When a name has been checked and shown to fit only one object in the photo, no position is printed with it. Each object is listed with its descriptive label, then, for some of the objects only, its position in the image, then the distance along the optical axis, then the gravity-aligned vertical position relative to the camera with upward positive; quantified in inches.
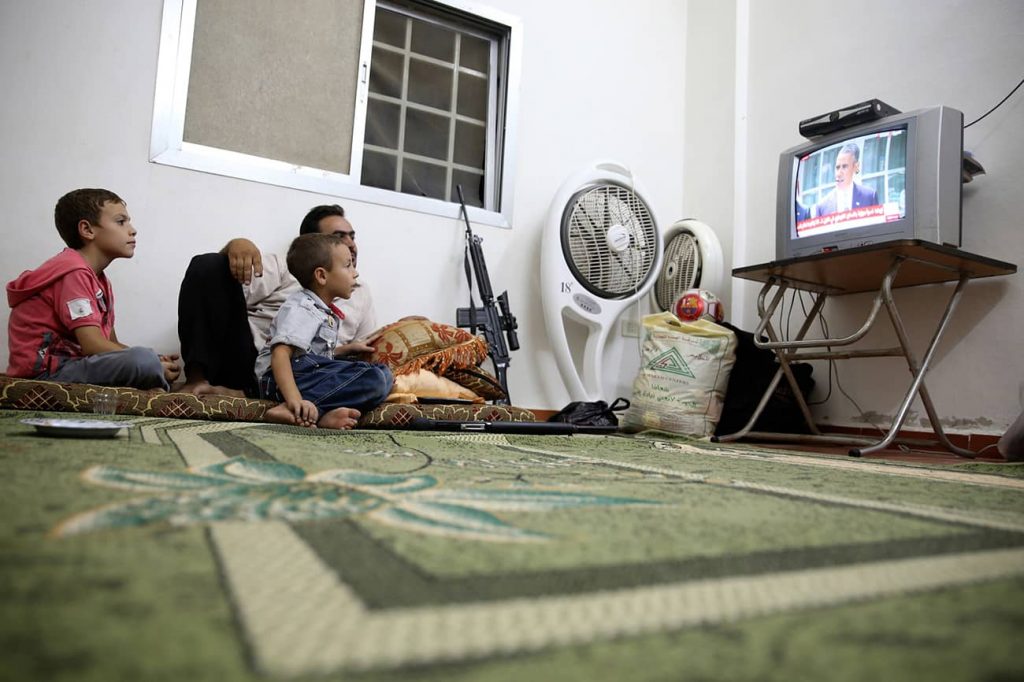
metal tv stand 72.2 +15.8
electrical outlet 120.0 +10.2
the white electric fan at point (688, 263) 108.9 +21.4
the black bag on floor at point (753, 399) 93.3 -1.4
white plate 33.6 -4.2
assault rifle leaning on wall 94.6 +8.5
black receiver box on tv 79.7 +36.0
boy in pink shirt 63.7 +1.4
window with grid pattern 89.0 +42.1
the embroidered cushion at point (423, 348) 80.3 +2.9
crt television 74.4 +26.9
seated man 73.1 +4.0
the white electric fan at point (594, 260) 103.6 +20.1
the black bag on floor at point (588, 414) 94.3 -5.3
